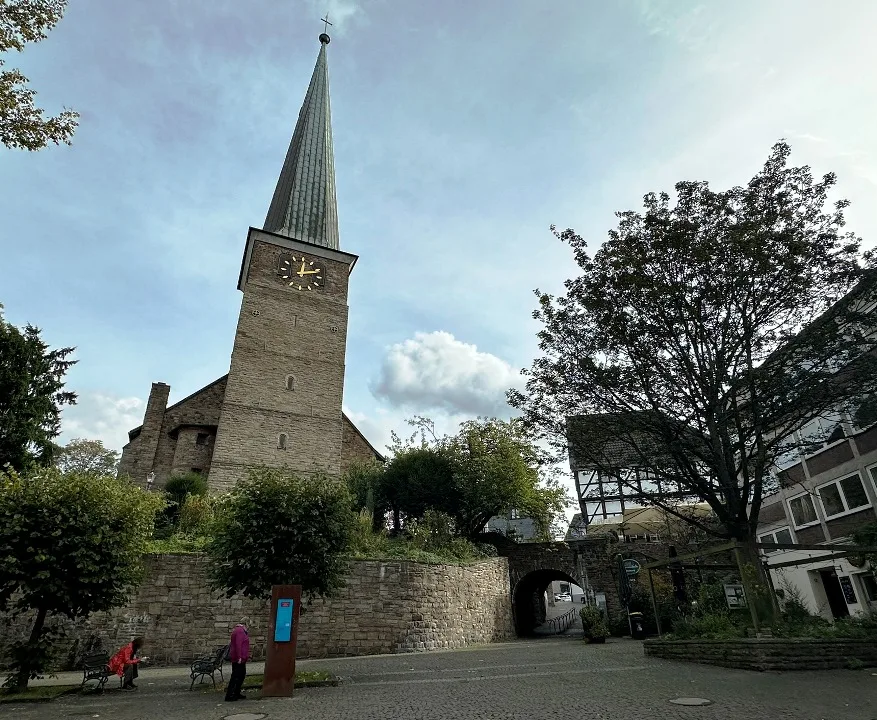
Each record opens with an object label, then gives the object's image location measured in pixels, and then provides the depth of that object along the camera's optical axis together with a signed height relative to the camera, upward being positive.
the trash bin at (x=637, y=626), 18.75 -0.65
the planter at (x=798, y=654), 9.27 -0.80
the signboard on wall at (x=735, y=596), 15.41 +0.24
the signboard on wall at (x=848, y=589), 19.00 +0.45
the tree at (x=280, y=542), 11.57 +1.42
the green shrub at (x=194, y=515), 19.79 +3.41
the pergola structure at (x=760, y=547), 10.06 +0.95
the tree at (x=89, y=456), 43.41 +12.06
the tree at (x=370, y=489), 28.09 +5.96
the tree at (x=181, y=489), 23.91 +5.37
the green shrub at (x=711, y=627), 10.69 -0.43
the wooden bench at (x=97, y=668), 9.76 -0.87
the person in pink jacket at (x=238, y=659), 8.73 -0.71
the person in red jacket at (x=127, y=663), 9.91 -0.82
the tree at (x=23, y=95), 7.13 +6.41
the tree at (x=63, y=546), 9.95 +1.24
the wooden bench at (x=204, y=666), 10.01 -0.89
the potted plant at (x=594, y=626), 18.44 -0.59
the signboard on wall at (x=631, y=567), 24.23 +1.64
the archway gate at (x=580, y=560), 26.25 +2.17
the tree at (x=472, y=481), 28.02 +6.23
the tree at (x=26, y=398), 18.53 +7.11
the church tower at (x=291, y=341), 29.39 +15.17
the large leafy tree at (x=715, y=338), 11.52 +5.61
